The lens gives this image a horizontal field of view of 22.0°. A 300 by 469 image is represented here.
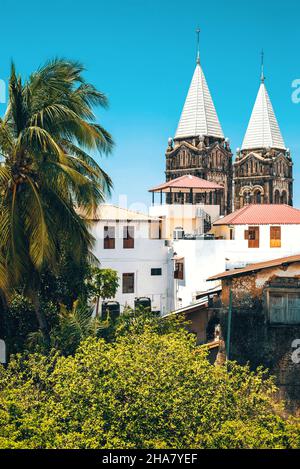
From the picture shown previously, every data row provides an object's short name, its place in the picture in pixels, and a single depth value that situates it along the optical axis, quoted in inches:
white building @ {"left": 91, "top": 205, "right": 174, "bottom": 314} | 1599.4
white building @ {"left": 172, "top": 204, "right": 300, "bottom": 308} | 1582.2
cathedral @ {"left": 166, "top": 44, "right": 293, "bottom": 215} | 3572.8
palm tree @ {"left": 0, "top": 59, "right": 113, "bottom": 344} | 951.6
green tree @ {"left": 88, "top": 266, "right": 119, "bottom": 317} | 1423.7
